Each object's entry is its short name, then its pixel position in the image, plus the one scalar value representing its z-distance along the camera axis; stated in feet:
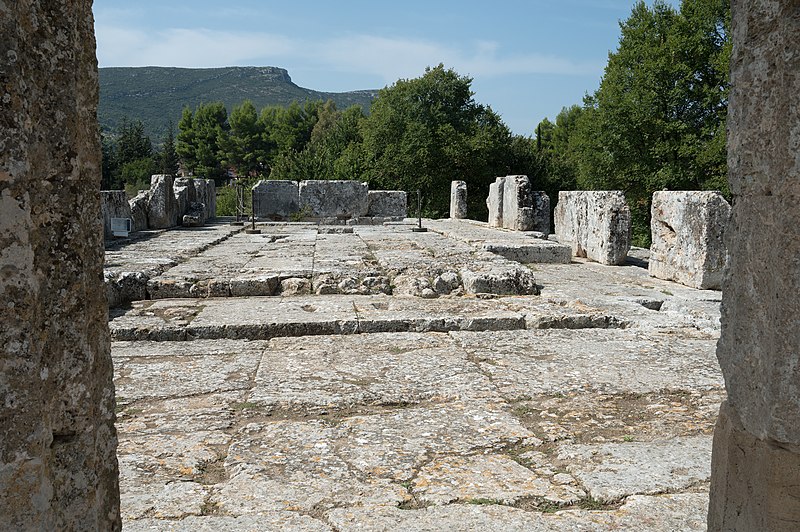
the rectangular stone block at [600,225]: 37.06
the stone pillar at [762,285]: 6.22
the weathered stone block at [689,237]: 28.45
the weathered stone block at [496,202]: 58.44
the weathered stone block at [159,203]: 55.11
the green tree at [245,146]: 235.40
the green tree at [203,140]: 238.27
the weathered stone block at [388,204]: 69.77
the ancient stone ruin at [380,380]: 5.58
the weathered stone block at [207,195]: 68.95
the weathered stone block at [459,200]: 71.05
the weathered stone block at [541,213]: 53.16
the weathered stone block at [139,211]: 51.88
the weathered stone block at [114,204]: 46.85
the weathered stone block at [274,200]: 68.64
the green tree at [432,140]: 116.06
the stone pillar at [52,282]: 5.23
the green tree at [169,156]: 211.37
